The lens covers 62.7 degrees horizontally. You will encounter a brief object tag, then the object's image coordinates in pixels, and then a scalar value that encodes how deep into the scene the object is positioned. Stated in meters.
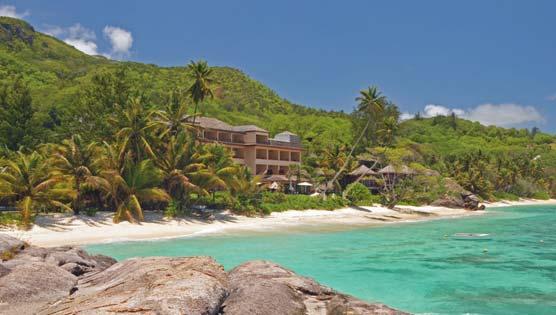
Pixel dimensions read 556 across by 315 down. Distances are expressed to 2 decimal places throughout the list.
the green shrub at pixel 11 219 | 22.99
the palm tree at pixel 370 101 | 52.03
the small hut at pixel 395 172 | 52.24
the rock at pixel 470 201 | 55.60
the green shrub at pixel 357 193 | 46.41
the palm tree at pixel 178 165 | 30.70
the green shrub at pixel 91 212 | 27.20
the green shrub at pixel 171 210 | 30.00
